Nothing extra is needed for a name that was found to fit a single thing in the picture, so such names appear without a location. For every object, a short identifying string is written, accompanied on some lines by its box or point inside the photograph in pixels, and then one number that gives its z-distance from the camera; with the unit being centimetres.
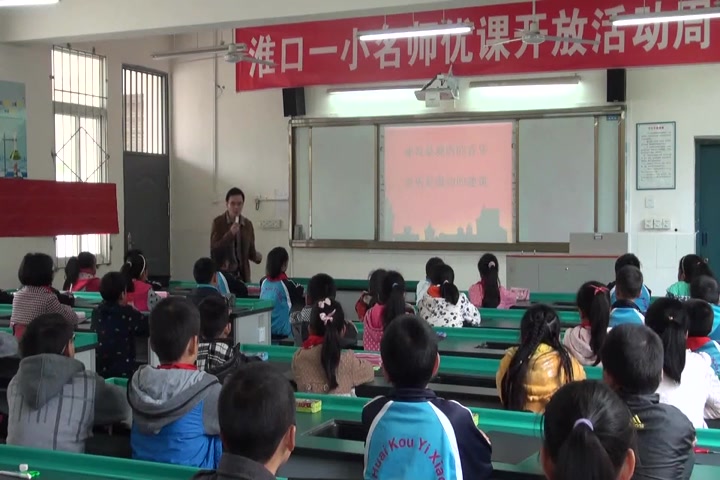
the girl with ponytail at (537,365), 271
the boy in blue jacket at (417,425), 199
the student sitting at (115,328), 431
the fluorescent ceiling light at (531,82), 809
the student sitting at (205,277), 517
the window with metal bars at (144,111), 941
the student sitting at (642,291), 480
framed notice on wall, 785
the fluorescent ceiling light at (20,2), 600
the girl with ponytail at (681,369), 266
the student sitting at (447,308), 474
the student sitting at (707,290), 411
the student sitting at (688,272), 514
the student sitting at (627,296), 384
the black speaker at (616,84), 784
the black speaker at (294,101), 913
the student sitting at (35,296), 449
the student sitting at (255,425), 147
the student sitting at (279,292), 591
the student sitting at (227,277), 634
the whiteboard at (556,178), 810
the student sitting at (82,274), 651
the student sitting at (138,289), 541
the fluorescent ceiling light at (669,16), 577
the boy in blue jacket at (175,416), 227
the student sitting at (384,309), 410
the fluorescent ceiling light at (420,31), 635
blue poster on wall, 743
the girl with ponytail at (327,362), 318
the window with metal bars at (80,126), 846
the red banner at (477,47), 638
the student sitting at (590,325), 345
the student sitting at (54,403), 250
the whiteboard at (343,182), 897
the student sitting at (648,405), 199
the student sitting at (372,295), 462
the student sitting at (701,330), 316
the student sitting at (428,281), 532
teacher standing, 724
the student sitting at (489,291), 575
